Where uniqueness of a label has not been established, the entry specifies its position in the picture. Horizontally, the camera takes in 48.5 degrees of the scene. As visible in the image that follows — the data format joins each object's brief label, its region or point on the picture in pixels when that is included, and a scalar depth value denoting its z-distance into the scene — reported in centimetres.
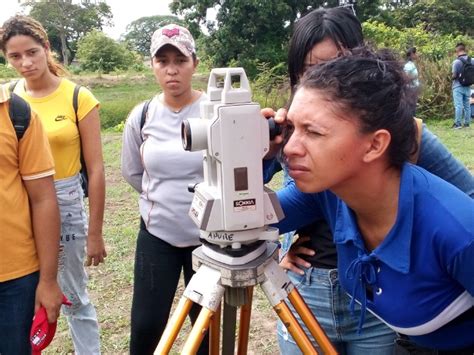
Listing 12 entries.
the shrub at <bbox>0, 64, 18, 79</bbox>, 2278
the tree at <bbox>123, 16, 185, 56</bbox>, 6621
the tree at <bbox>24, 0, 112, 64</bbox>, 4375
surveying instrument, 116
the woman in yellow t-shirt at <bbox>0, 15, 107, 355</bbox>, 242
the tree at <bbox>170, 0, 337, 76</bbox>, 2266
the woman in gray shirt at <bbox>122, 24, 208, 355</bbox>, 223
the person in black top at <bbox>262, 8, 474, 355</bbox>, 158
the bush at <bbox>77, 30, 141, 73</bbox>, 3228
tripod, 122
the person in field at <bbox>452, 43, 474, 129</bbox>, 1023
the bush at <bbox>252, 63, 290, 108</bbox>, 1046
